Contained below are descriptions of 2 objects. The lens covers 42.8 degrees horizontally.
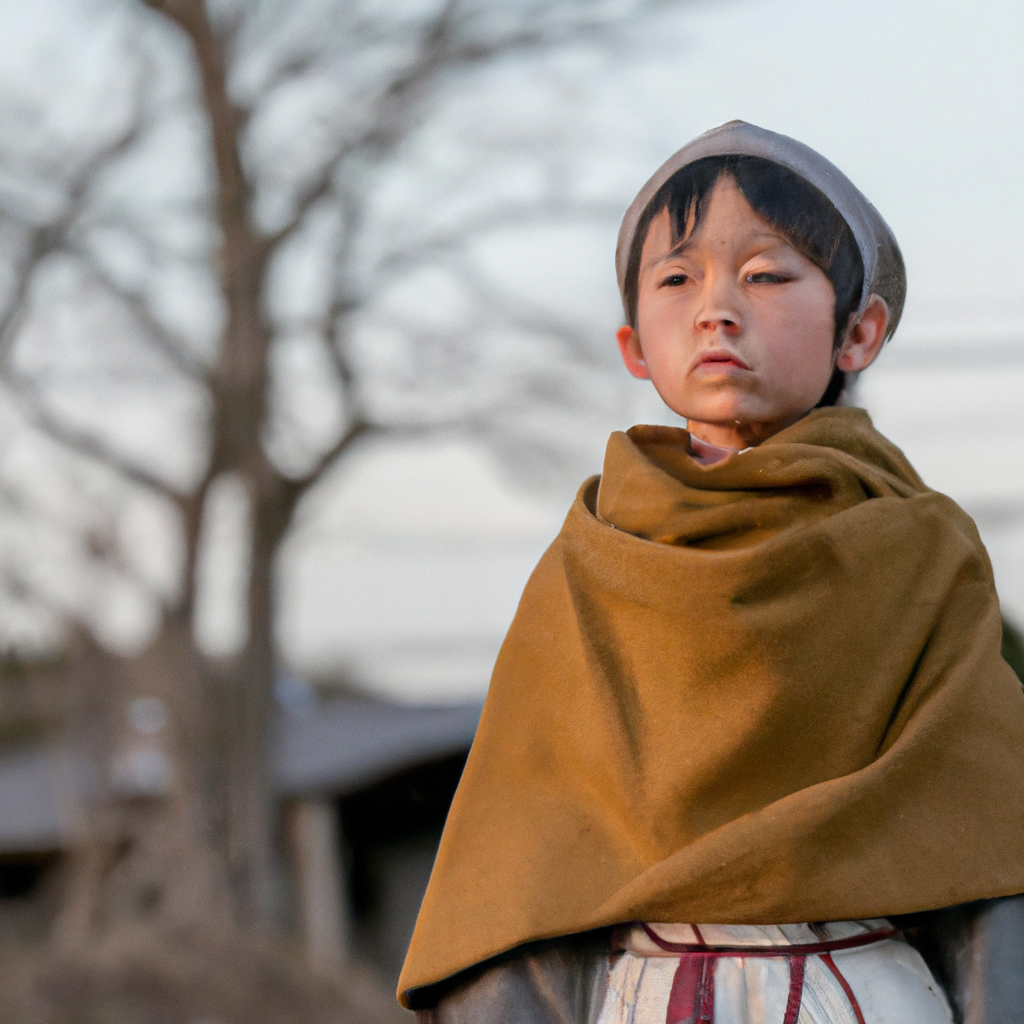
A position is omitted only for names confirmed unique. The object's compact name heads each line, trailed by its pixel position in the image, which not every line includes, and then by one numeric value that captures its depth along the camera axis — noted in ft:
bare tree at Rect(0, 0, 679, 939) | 33.53
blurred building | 41.70
